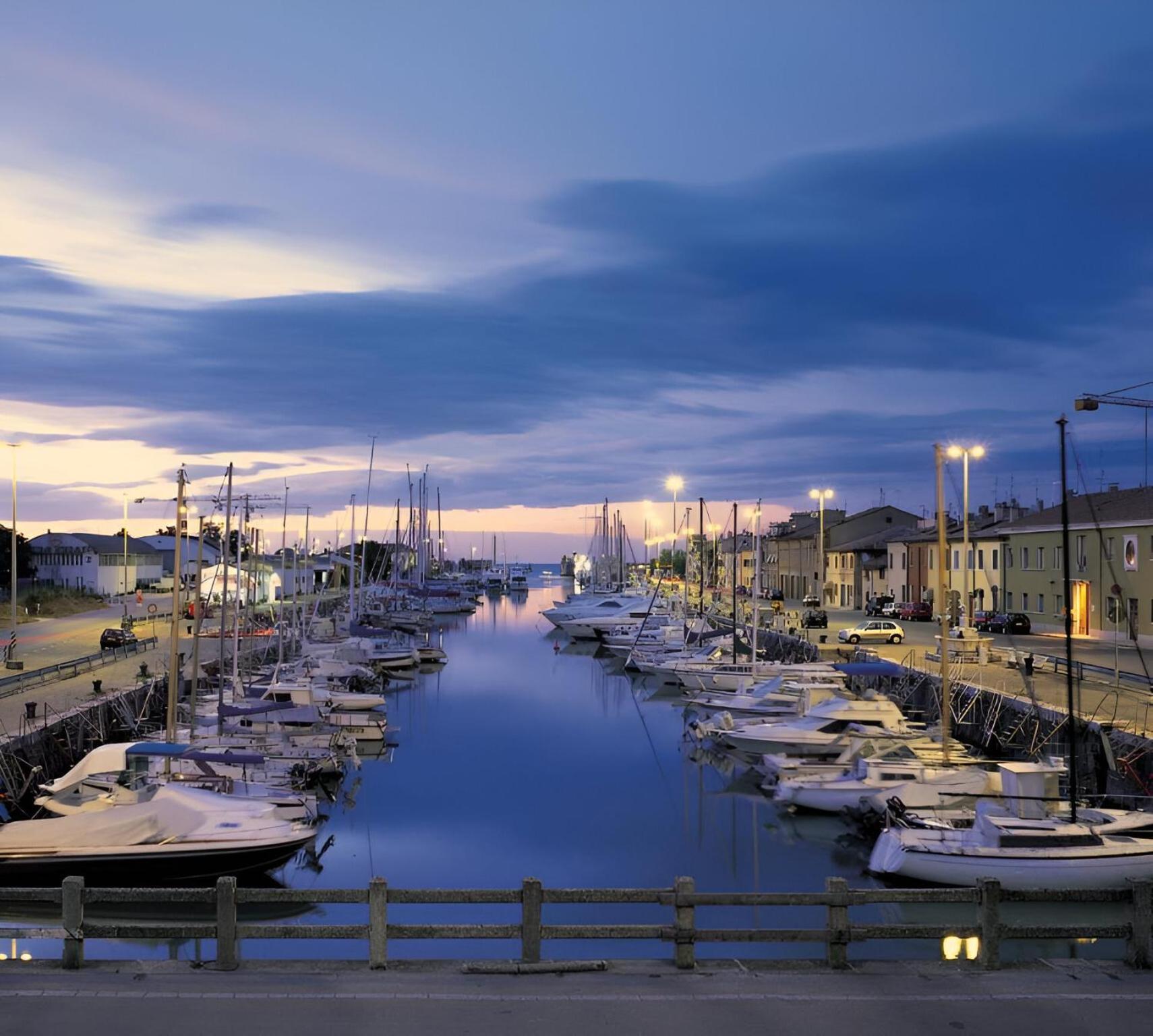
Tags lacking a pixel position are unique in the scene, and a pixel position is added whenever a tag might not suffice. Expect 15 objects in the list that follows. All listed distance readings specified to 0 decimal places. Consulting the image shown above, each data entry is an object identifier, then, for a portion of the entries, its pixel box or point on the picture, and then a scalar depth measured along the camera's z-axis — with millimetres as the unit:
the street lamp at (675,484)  91750
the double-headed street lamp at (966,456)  57094
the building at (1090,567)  58500
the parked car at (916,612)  82438
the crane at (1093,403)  71688
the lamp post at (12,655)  49322
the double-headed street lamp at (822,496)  88750
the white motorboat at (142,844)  23781
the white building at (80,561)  129250
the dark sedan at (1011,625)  67500
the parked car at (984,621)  69438
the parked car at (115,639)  60250
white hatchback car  65438
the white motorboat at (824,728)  39781
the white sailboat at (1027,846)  22656
